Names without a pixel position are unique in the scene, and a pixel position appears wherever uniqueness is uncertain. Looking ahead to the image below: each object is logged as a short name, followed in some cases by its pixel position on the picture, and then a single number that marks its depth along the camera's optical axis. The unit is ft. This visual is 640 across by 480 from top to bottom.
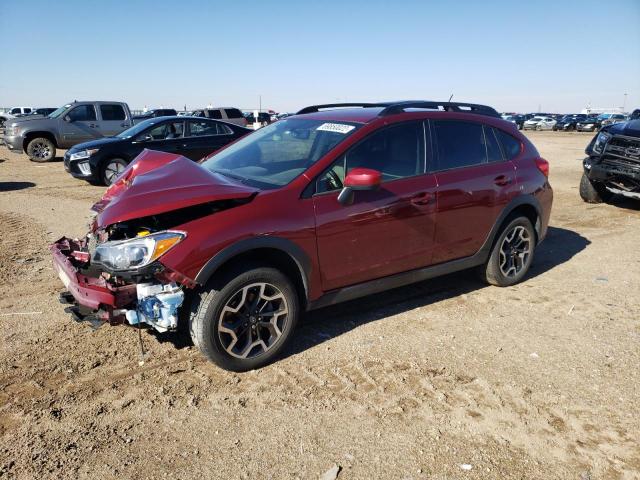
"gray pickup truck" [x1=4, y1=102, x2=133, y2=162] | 53.36
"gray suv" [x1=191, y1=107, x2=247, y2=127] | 75.10
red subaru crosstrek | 10.44
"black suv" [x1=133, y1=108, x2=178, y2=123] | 86.44
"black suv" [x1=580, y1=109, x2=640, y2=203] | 26.84
